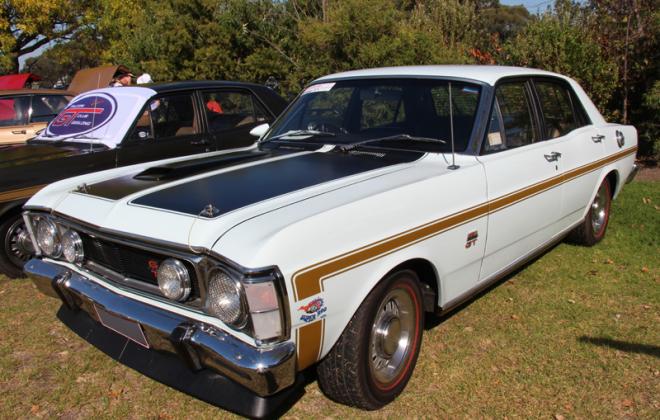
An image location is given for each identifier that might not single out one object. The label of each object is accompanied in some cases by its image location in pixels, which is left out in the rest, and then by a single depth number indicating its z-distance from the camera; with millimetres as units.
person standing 8558
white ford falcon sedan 2395
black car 5008
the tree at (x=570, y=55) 8656
